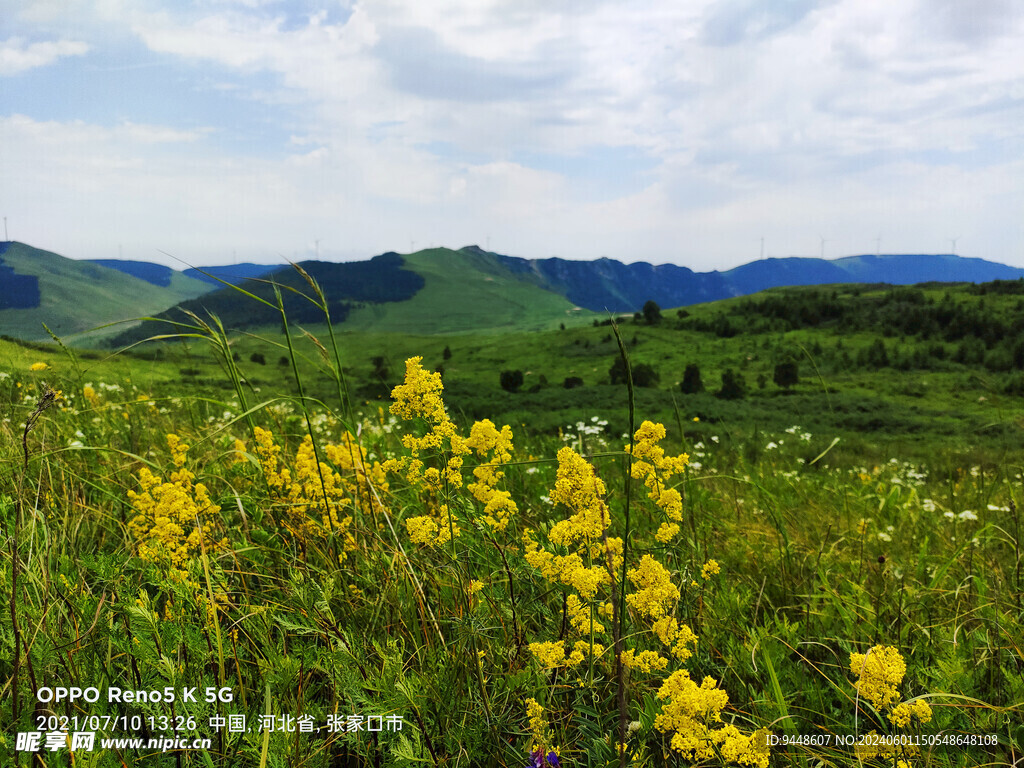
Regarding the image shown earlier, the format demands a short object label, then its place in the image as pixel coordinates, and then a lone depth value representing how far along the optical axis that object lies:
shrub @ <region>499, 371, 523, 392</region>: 57.34
